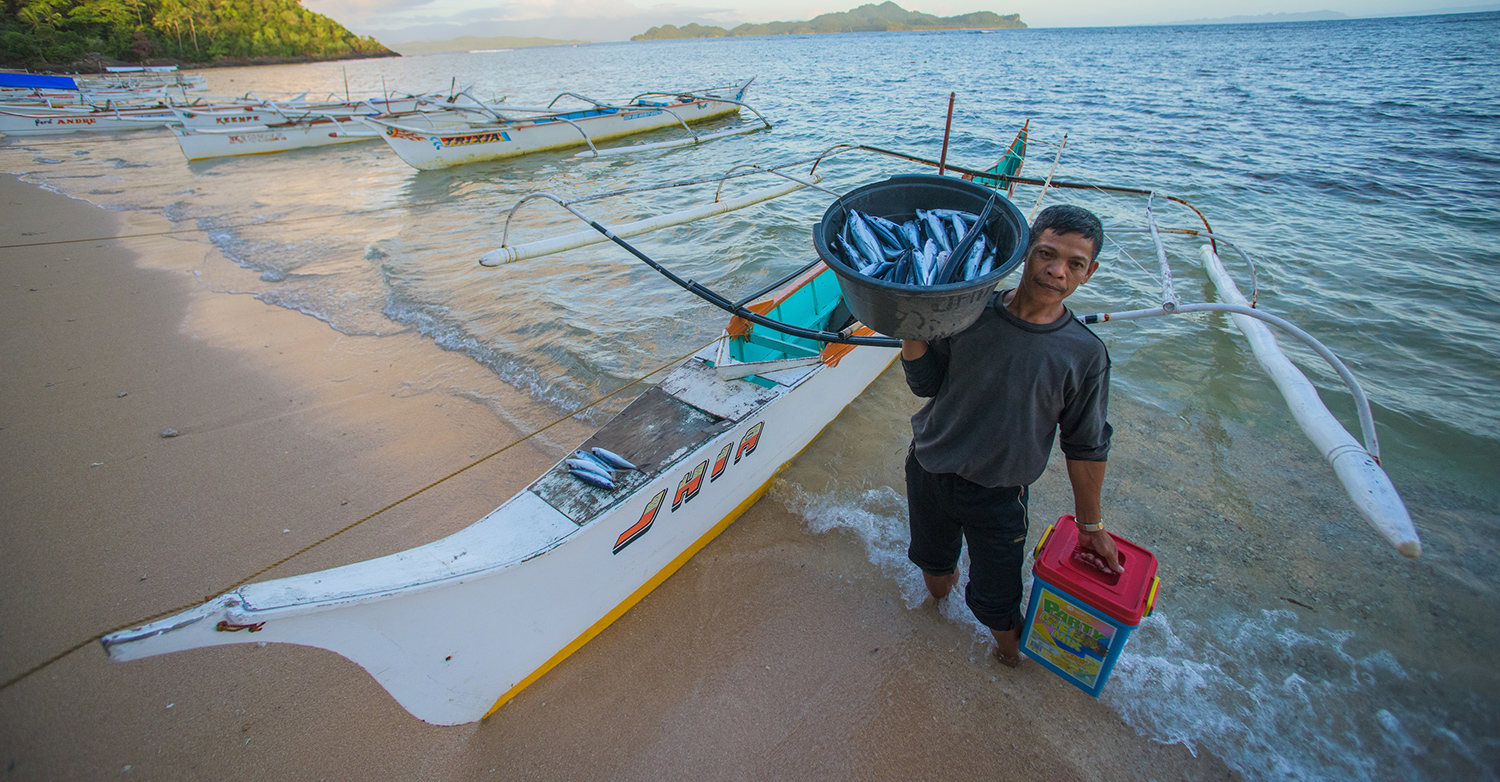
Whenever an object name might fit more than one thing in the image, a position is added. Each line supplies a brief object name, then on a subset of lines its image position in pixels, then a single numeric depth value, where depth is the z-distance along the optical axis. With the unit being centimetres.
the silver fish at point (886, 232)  203
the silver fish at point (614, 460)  292
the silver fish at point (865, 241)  195
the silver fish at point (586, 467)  282
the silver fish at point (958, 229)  197
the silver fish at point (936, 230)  196
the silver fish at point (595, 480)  277
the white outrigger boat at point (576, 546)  194
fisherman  189
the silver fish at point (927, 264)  180
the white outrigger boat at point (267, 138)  1578
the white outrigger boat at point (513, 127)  1404
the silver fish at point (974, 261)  178
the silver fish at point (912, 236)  200
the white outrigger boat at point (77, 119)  1934
